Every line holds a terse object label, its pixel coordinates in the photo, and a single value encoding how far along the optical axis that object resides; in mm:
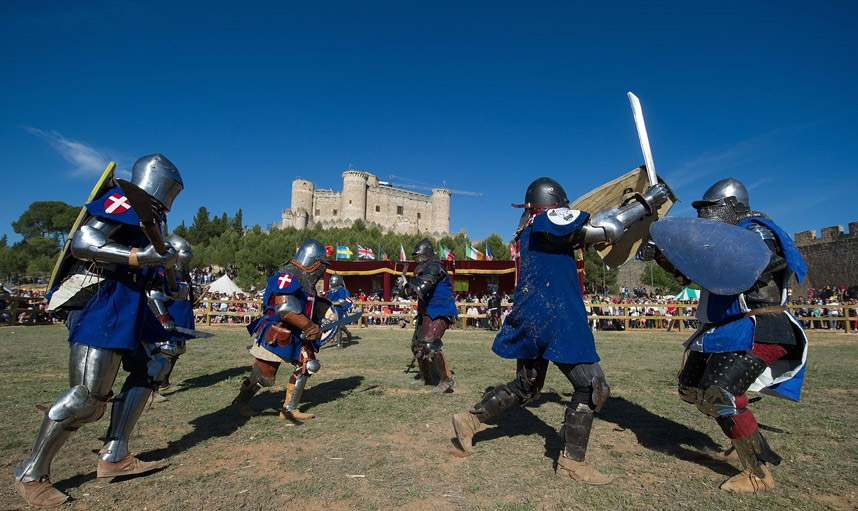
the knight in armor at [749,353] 2883
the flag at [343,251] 30600
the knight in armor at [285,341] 4602
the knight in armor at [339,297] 11188
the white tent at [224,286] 27562
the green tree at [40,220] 81906
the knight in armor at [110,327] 2613
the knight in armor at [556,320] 3018
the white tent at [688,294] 21766
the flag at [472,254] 32275
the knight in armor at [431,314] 5988
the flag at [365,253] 32344
